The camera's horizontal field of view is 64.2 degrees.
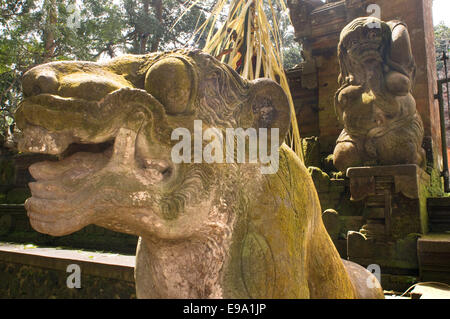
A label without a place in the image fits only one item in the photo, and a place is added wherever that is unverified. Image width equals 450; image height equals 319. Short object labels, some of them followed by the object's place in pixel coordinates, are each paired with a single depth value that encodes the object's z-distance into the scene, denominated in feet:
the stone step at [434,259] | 11.45
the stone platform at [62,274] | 8.70
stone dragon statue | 3.03
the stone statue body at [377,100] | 14.38
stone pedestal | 12.91
